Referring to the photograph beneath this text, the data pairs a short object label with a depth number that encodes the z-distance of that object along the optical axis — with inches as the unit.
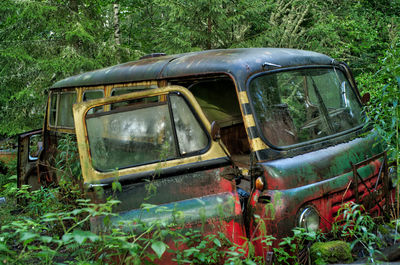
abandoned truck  137.9
